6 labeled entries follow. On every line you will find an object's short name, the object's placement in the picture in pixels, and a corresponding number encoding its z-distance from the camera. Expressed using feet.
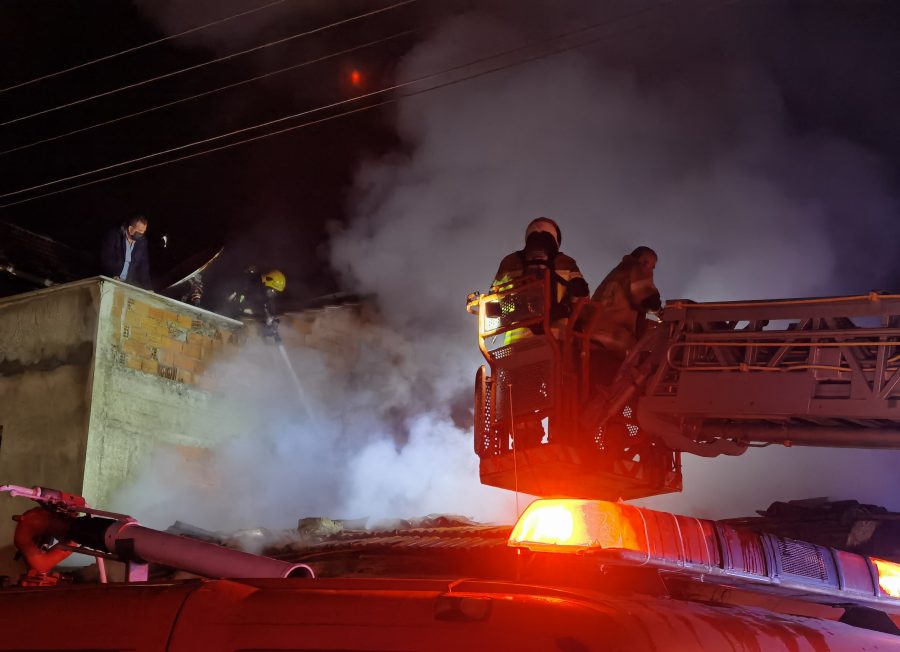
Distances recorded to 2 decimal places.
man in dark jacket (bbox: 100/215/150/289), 44.45
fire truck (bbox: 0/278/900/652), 6.85
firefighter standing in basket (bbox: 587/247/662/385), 23.81
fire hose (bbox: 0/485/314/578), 10.43
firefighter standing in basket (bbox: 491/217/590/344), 24.64
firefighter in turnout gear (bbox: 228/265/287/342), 47.88
